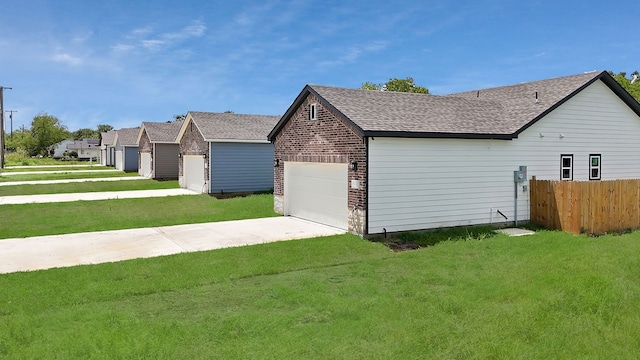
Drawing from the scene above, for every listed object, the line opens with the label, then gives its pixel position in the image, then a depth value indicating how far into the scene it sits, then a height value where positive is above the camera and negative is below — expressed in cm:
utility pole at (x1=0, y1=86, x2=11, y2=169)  5054 +496
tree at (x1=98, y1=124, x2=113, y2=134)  13477 +1254
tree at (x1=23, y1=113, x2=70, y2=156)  8844 +663
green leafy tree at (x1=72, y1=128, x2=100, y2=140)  12122 +957
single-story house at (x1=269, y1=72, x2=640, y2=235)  1304 +61
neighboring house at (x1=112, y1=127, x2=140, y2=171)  4784 +205
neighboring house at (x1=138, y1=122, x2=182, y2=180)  3628 +141
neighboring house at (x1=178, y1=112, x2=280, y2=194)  2520 +79
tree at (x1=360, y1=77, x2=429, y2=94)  5047 +965
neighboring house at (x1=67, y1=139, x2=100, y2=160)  8606 +388
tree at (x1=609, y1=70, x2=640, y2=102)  3903 +754
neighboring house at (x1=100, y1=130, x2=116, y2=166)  5975 +263
